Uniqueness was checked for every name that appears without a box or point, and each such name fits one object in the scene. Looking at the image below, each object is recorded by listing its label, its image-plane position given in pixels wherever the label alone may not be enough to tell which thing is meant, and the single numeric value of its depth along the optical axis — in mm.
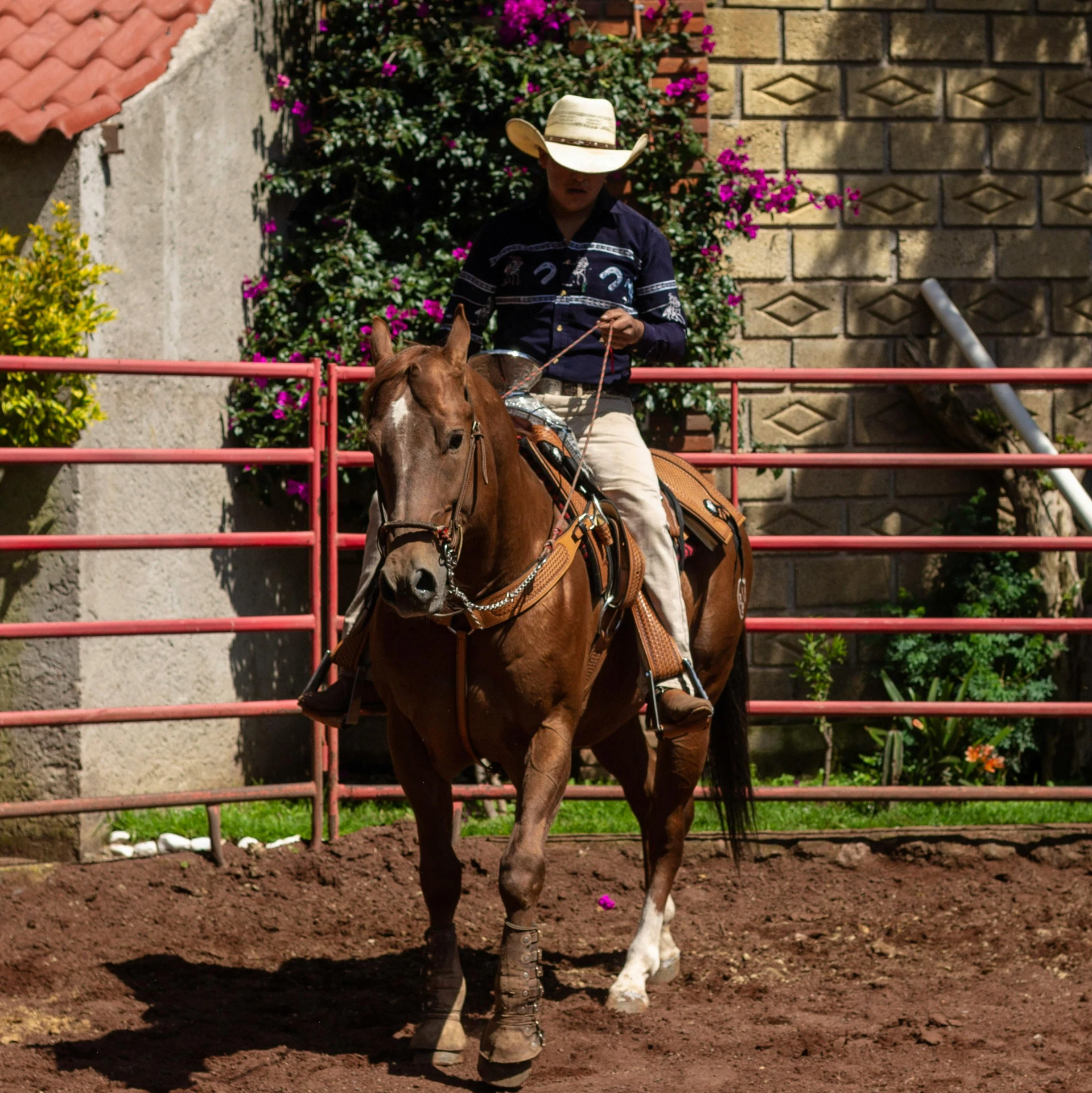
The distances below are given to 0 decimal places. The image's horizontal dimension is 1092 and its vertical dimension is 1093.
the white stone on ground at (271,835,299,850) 12914
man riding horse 9602
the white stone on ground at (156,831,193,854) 13156
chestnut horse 7242
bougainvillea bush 15742
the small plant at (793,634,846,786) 15555
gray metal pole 15734
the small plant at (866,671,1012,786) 15078
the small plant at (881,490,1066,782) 15672
